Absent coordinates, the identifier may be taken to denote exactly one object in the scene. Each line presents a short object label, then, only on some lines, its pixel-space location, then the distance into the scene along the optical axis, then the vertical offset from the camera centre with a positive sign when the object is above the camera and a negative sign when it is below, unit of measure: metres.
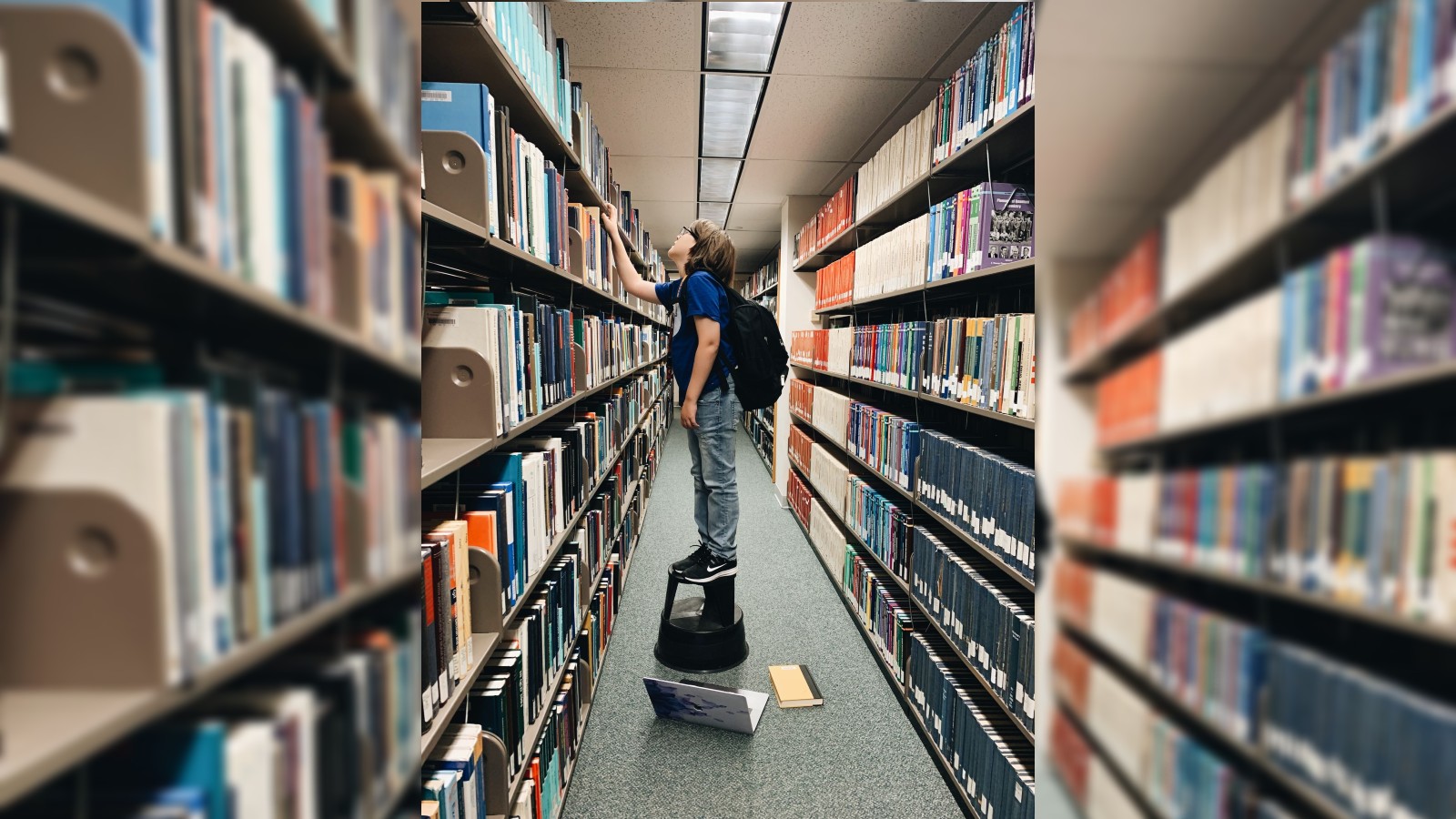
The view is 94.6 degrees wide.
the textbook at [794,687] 2.25 -1.11
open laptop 1.94 -1.01
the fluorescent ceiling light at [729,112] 2.77 +1.17
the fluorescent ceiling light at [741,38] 2.15 +1.13
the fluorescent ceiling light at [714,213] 5.66 +1.34
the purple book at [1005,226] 1.80 +0.38
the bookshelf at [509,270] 1.12 +0.23
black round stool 2.42 -0.98
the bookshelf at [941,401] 1.75 -0.15
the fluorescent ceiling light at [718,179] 4.16 +1.26
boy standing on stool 2.33 -0.07
